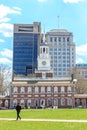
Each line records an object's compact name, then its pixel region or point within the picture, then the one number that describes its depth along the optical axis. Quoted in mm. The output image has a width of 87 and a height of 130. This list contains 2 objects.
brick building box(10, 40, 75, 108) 110000
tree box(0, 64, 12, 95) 108388
